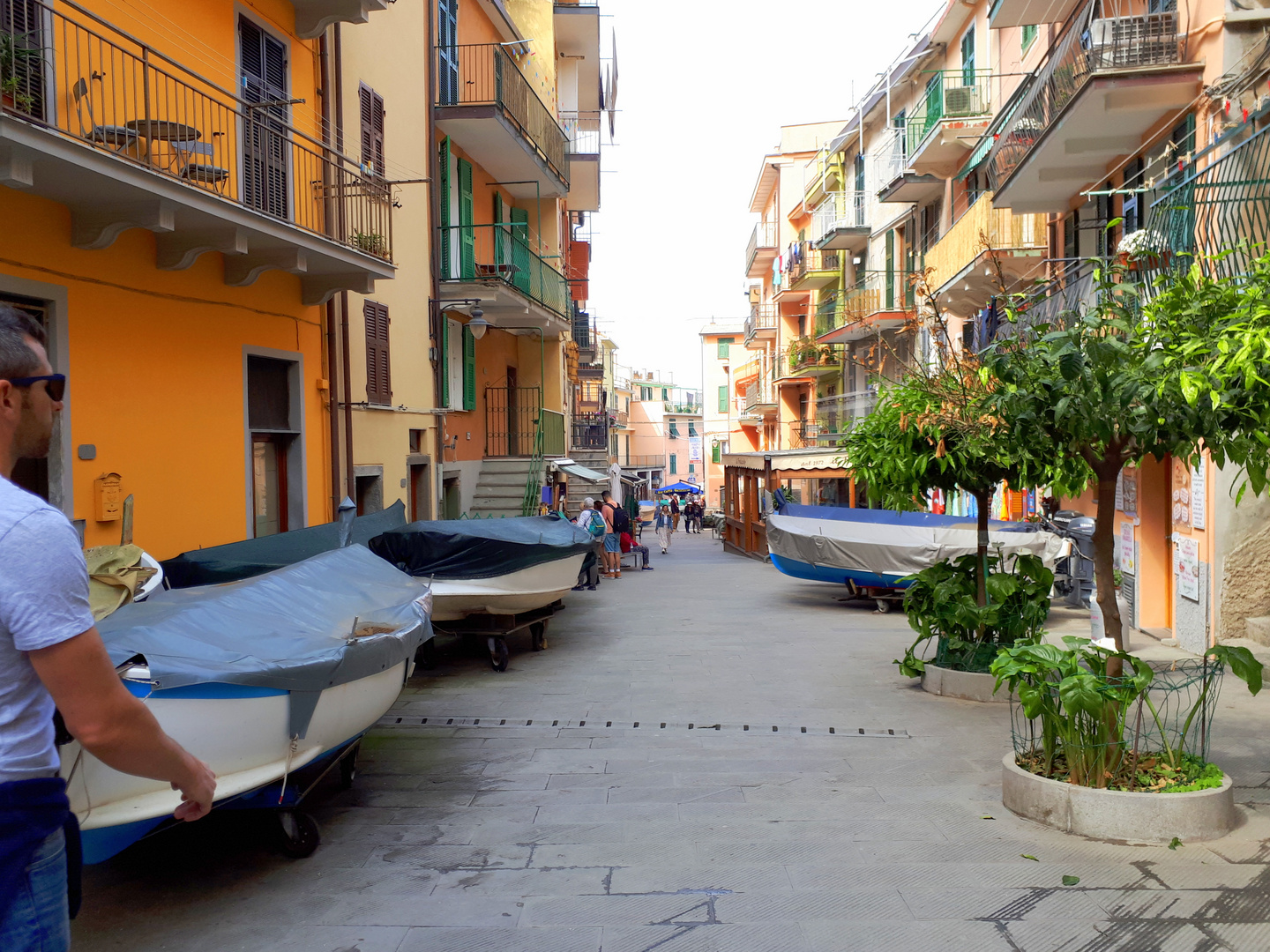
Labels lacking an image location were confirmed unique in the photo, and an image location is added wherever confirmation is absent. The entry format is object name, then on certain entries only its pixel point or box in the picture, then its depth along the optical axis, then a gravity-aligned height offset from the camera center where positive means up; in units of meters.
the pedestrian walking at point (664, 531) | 30.30 -2.37
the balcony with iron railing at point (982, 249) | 17.59 +3.69
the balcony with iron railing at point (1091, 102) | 11.79 +4.35
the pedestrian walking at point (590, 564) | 18.67 -1.96
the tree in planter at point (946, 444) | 7.04 +0.05
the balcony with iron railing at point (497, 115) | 16.70 +6.07
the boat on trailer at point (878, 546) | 15.11 -1.46
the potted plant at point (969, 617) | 8.86 -1.50
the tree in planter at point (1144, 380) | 4.73 +0.35
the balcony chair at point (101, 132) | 7.48 +2.62
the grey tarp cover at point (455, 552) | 10.37 -0.98
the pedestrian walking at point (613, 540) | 21.91 -1.87
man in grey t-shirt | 1.94 -0.45
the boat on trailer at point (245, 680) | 4.10 -1.06
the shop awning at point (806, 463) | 22.42 -0.23
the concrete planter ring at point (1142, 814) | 5.12 -1.90
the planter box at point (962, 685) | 8.79 -2.10
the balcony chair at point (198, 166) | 8.32 +2.60
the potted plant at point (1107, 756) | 5.14 -1.71
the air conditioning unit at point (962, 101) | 20.98 +7.41
